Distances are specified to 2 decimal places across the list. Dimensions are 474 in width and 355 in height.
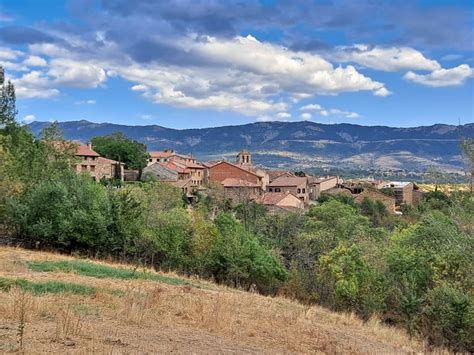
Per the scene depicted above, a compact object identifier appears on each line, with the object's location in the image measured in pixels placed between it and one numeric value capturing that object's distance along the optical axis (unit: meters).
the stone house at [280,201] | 77.22
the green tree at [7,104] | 52.91
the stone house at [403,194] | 105.42
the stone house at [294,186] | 100.39
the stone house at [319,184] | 108.44
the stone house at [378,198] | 89.69
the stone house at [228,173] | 104.26
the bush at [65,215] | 30.14
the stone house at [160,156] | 126.33
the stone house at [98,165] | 76.00
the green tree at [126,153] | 87.38
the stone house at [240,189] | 82.14
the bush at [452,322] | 20.14
